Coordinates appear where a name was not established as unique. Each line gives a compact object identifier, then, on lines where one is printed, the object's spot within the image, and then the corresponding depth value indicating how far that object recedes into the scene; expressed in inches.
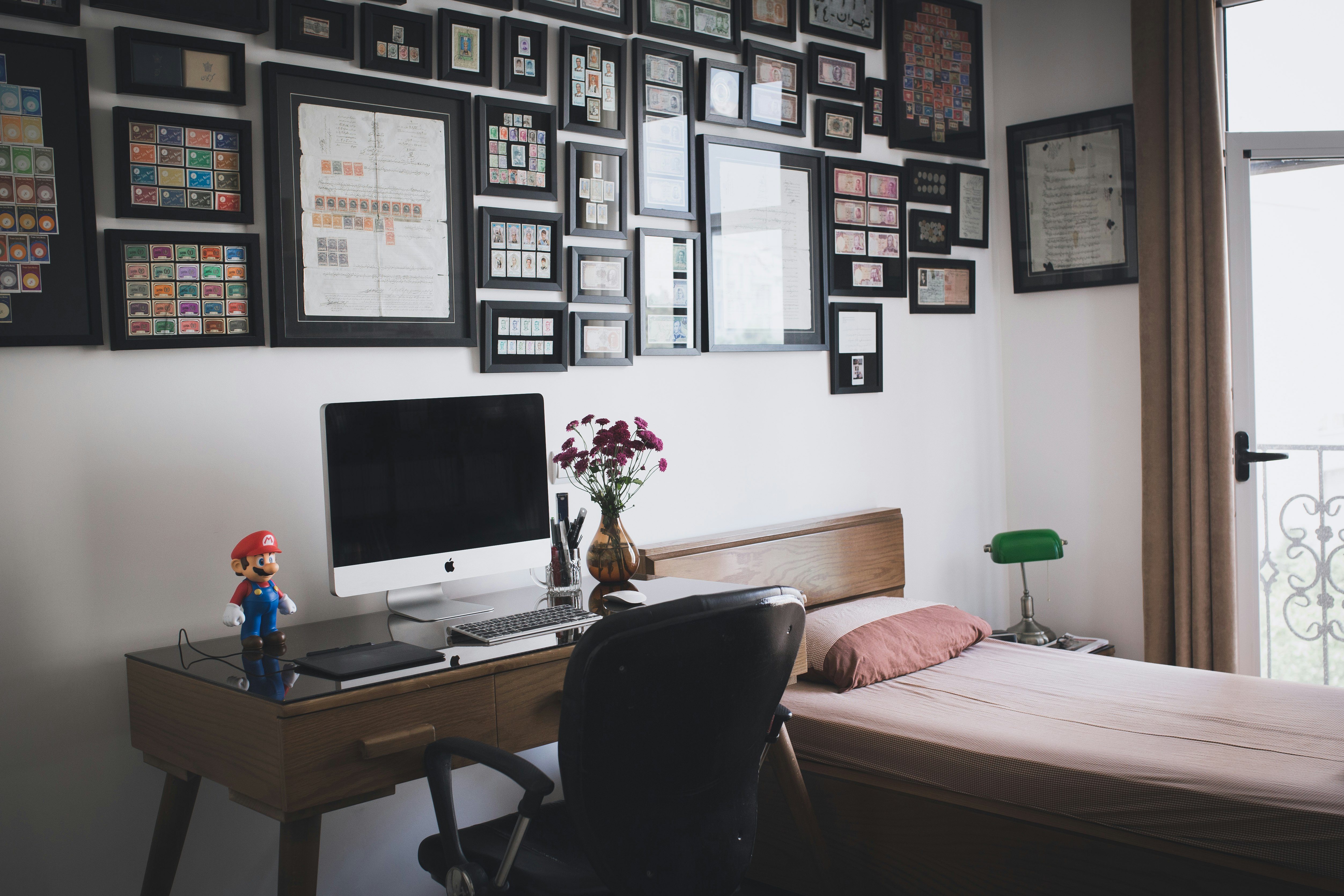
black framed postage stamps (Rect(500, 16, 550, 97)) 104.4
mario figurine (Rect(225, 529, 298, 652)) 80.4
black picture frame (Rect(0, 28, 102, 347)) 77.9
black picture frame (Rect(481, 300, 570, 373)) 104.2
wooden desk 66.7
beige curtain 136.7
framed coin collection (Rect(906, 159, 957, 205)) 149.9
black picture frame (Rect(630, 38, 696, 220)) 117.1
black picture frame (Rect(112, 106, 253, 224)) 82.7
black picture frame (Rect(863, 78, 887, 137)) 144.7
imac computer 85.0
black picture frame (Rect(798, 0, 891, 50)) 136.4
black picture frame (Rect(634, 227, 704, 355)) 117.8
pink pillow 110.3
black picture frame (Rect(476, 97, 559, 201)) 103.3
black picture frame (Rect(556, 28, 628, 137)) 109.7
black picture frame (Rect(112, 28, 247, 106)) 82.1
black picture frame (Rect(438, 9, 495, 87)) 99.9
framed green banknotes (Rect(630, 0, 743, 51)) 117.6
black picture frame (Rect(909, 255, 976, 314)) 150.7
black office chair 63.1
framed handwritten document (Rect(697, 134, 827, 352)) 125.5
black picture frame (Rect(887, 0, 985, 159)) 147.9
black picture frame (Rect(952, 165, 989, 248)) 156.1
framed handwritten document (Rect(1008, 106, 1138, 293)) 149.9
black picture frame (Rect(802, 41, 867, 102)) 136.9
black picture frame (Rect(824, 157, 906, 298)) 139.5
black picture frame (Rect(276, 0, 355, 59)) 89.7
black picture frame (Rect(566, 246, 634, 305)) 110.7
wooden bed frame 79.5
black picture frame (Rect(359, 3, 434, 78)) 95.0
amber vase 102.7
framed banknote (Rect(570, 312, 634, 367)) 111.3
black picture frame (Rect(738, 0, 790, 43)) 128.6
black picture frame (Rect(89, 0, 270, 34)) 82.2
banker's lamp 142.1
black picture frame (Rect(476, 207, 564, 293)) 103.8
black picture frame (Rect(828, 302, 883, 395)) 139.7
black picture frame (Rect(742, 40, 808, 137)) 129.3
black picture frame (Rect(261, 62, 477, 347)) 90.0
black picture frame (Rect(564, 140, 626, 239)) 110.7
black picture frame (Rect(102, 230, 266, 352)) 82.4
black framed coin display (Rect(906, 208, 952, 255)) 150.3
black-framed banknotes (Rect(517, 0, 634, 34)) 107.3
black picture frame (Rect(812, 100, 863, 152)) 138.2
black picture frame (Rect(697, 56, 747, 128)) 123.4
